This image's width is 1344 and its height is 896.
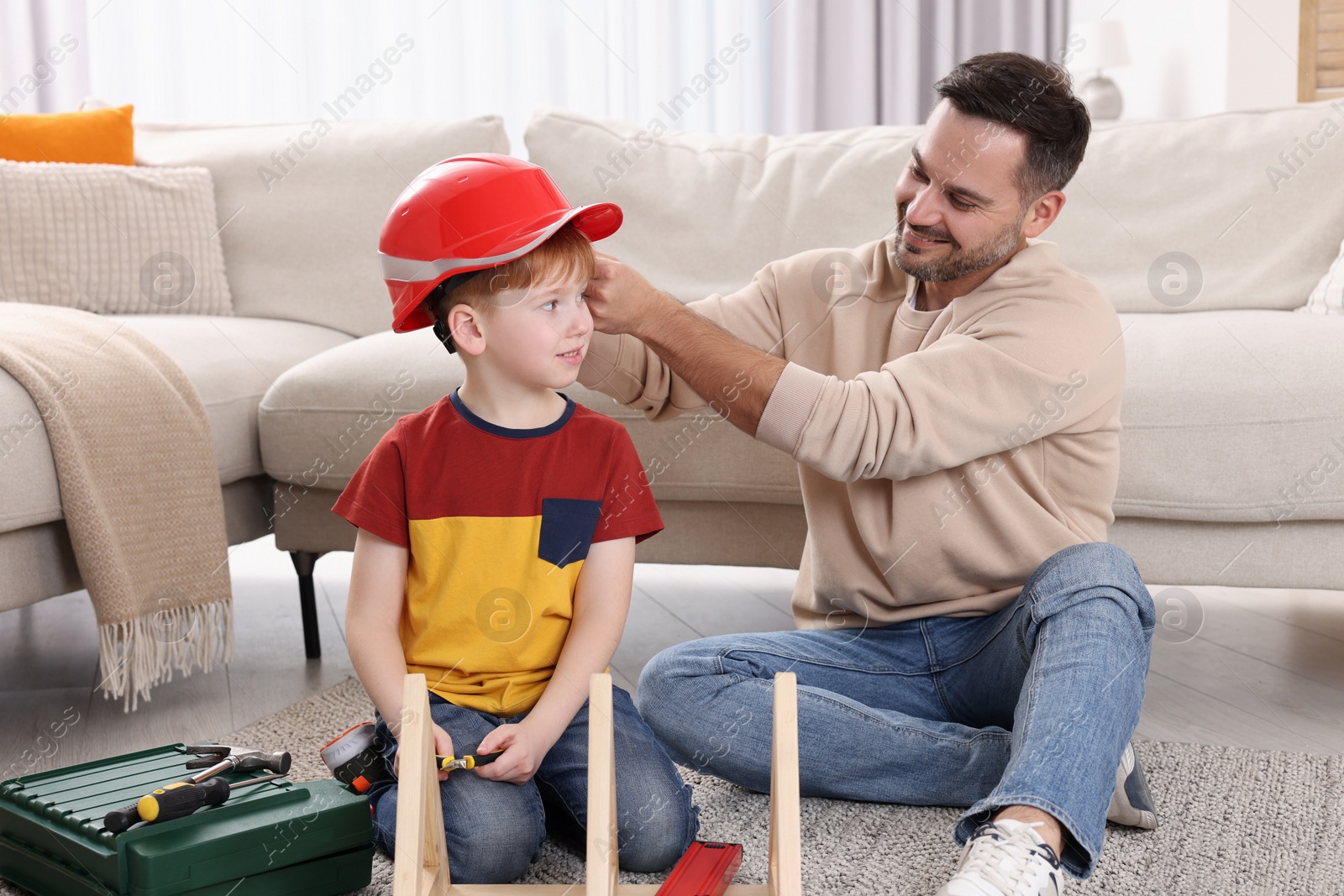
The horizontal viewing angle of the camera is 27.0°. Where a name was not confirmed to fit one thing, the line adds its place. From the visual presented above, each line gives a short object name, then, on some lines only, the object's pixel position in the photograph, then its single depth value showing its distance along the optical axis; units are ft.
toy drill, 10.58
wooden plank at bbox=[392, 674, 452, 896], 9.67
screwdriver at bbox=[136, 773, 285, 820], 10.07
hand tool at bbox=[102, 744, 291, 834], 10.45
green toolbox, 10.01
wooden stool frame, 9.67
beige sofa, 12.33
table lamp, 24.82
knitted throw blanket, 12.00
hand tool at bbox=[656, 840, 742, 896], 10.01
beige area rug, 10.59
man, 10.86
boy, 10.34
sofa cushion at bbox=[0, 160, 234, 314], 14.22
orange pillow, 14.86
